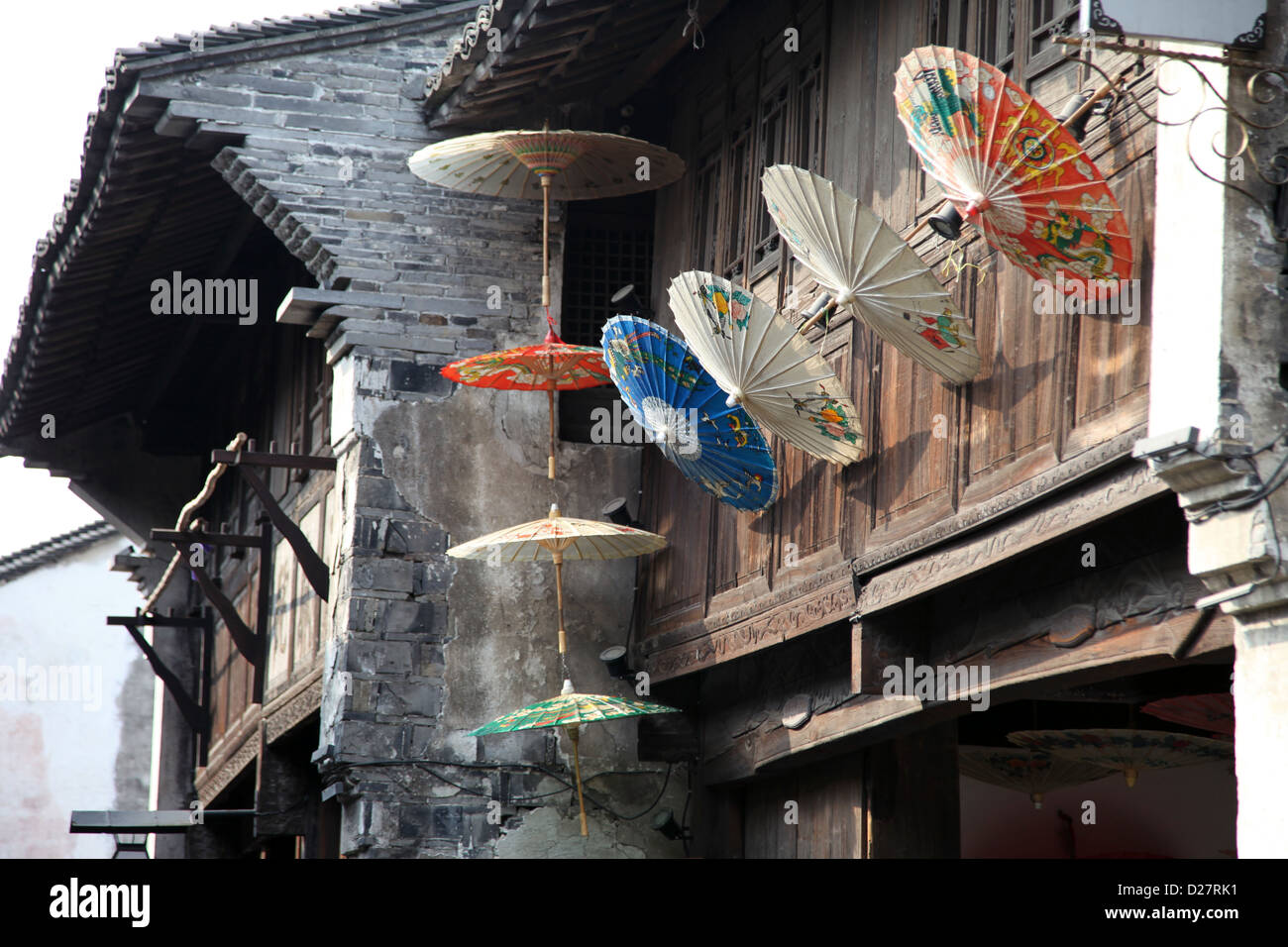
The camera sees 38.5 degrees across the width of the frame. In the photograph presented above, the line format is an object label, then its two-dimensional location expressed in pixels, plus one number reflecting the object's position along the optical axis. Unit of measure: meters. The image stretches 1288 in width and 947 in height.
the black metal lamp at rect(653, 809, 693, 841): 11.41
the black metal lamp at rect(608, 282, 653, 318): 12.16
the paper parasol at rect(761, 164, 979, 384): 7.96
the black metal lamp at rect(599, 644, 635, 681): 11.50
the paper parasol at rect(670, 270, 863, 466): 8.88
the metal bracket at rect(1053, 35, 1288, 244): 6.35
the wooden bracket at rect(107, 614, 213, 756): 16.11
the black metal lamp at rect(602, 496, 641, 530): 11.59
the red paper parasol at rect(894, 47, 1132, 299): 6.97
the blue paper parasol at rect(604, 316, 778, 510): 9.69
